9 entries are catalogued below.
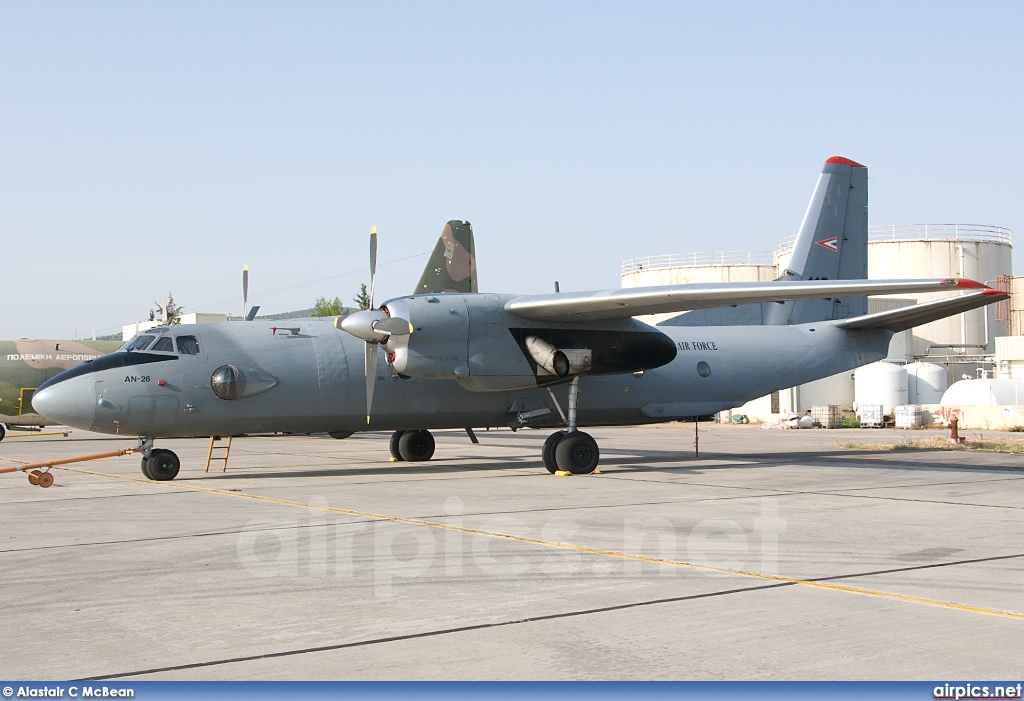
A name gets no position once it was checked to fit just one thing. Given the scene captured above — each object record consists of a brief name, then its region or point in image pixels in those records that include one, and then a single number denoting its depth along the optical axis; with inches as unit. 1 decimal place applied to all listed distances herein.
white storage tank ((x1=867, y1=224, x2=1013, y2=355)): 2052.2
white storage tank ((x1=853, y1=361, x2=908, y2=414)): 1784.0
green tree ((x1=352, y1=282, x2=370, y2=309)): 3852.4
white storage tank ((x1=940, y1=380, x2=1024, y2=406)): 1577.3
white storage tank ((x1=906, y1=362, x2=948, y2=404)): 1831.9
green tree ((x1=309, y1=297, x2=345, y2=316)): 4404.5
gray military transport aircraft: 713.6
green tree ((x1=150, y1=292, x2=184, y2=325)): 3383.9
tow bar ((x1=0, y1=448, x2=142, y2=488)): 684.7
